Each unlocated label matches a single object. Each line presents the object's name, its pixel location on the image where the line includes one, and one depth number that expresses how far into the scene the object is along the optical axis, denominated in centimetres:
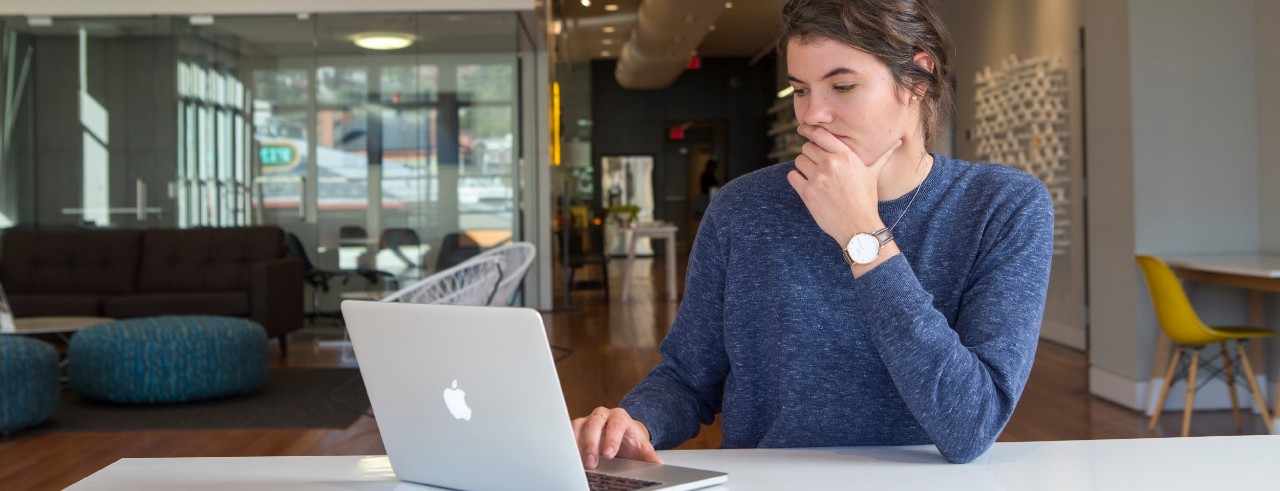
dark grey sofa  823
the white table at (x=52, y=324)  631
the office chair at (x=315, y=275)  870
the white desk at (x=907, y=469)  121
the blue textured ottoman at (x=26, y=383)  499
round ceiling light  854
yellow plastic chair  499
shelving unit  1579
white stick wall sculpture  791
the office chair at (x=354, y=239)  877
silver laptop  107
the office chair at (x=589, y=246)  1241
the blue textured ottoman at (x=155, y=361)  587
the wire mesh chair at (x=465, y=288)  586
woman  134
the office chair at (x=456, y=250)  887
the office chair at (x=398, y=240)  880
